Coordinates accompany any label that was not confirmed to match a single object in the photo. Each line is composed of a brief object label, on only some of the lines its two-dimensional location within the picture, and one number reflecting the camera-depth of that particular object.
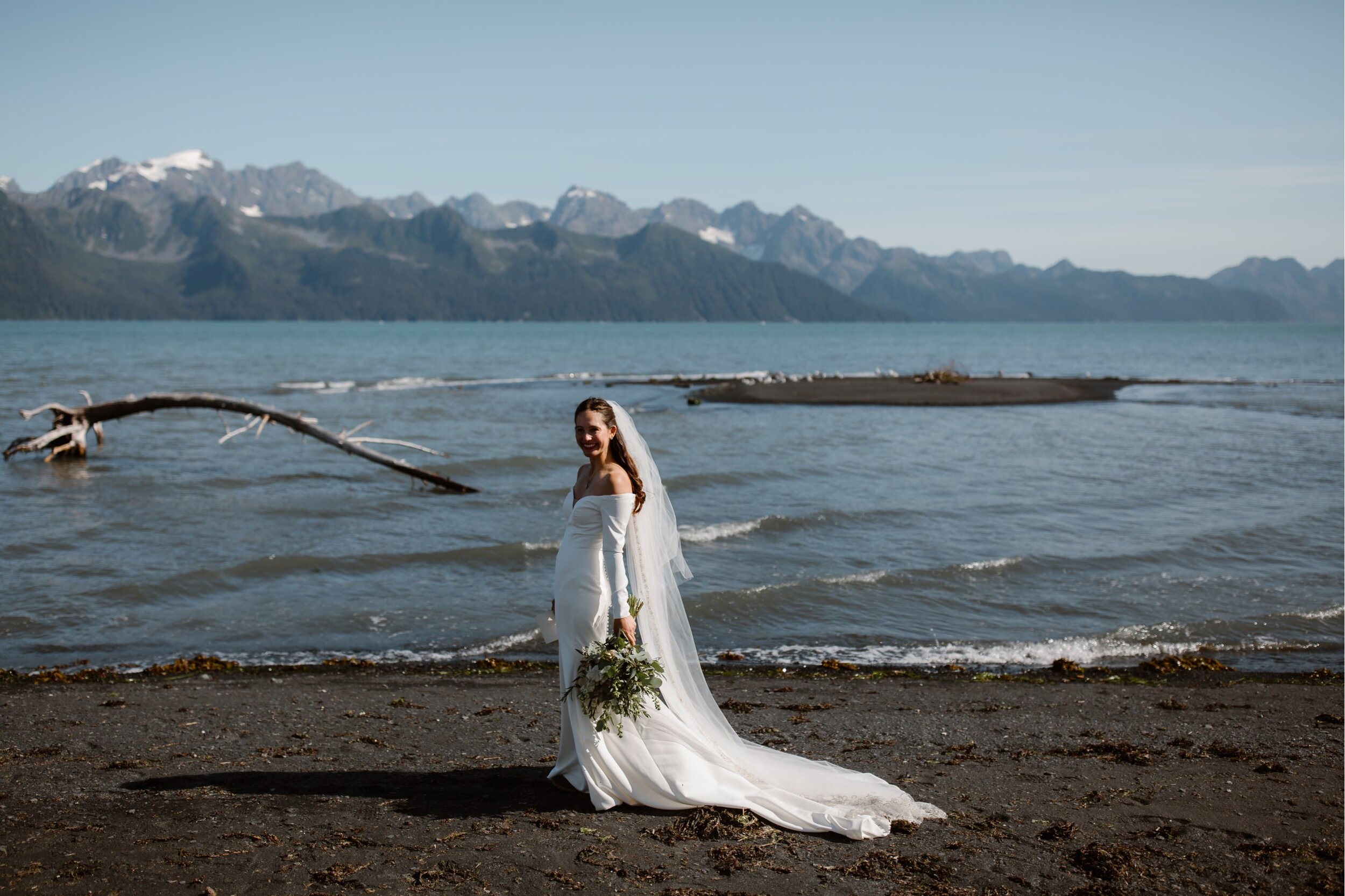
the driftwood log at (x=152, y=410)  21.06
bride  5.97
